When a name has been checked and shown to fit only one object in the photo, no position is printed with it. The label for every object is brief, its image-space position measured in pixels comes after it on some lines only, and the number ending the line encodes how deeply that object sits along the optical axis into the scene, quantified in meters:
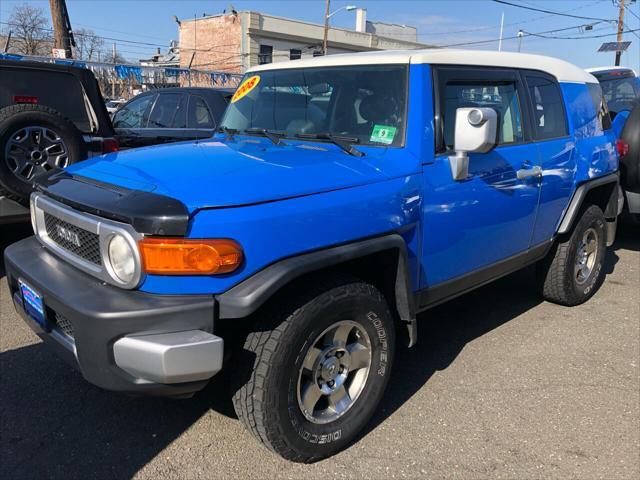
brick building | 37.97
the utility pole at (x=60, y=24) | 14.66
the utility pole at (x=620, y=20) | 32.16
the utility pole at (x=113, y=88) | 21.14
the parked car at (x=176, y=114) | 6.65
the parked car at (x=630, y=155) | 5.74
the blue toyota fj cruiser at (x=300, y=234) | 2.14
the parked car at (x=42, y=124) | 4.47
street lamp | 34.34
